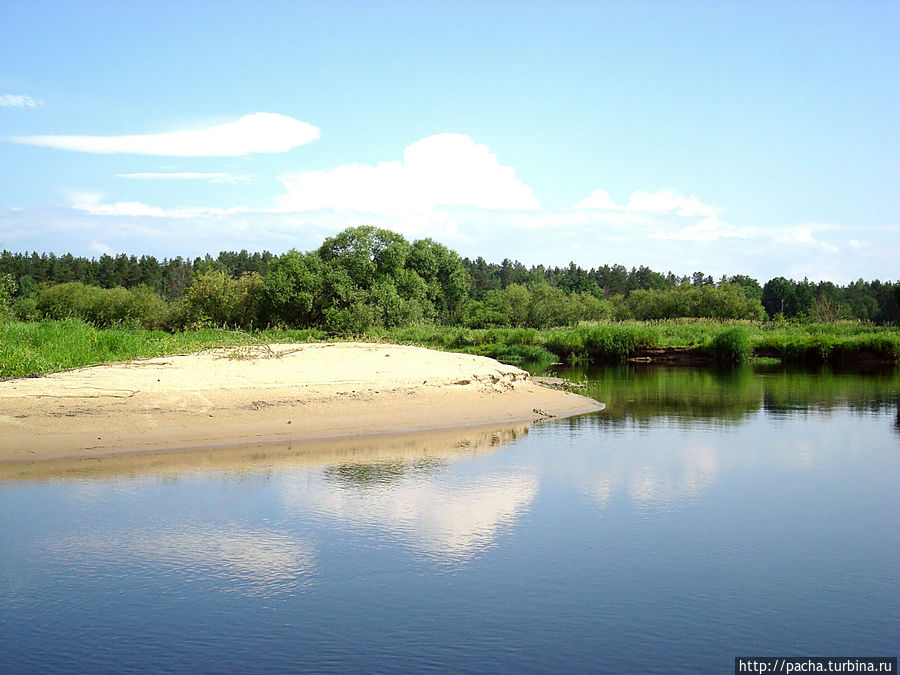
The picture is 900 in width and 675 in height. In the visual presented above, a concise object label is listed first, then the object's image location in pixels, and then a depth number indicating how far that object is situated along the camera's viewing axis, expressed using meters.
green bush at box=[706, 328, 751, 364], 36.31
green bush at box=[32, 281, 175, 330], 48.78
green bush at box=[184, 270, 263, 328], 49.09
